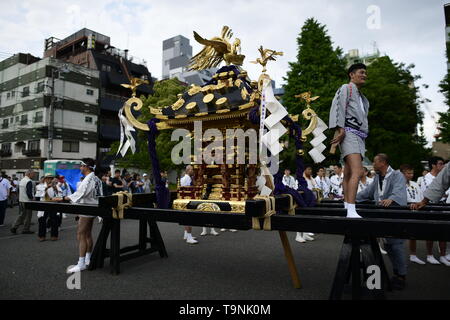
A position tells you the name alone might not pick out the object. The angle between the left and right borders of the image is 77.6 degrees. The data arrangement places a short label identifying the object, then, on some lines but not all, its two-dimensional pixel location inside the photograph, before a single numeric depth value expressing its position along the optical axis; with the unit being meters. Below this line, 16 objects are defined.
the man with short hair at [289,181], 10.38
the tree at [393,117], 19.25
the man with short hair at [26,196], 9.42
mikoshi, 3.44
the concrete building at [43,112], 30.17
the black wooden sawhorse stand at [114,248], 5.34
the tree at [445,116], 16.52
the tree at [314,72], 19.69
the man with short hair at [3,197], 10.42
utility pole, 26.49
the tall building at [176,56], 52.04
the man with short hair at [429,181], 6.03
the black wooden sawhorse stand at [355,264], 3.20
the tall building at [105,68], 34.97
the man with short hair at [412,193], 6.20
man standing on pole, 3.62
